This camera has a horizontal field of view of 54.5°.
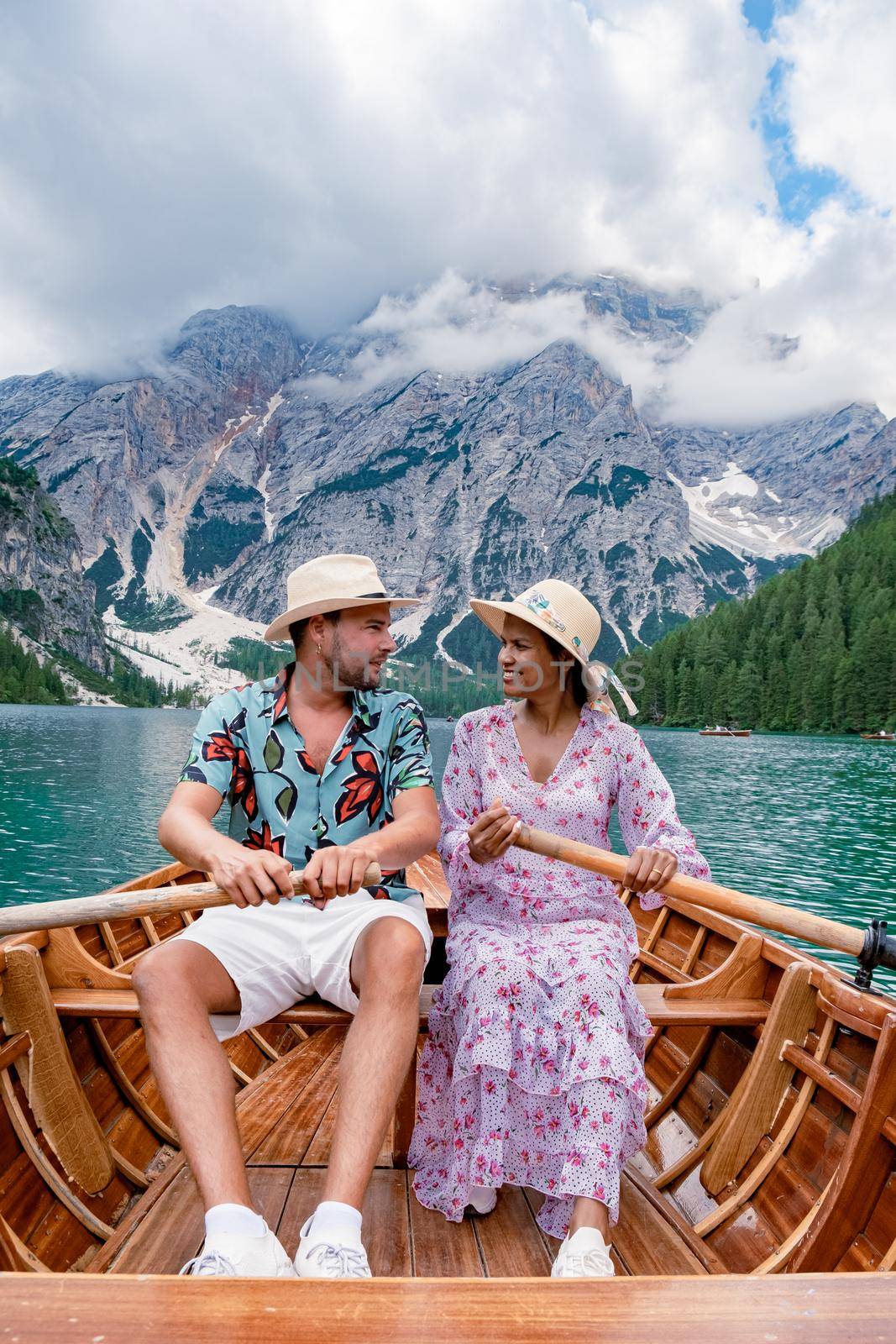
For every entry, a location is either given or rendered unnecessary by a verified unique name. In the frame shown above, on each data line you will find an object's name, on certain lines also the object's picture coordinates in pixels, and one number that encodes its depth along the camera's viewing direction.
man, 2.49
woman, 2.95
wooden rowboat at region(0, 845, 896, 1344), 1.73
